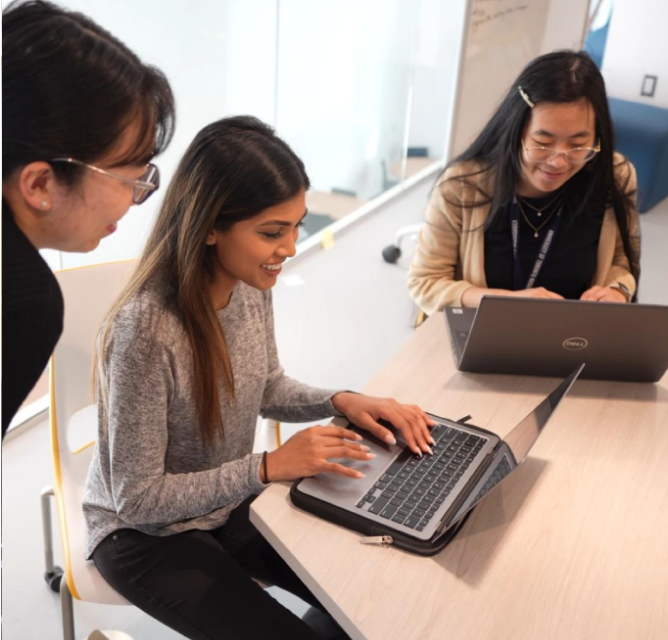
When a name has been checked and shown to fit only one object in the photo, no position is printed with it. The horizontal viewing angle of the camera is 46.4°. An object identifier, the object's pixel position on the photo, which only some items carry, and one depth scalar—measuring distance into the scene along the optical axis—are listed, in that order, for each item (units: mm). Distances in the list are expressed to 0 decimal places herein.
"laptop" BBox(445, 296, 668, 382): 1394
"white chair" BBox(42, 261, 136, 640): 1436
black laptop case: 1092
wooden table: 1009
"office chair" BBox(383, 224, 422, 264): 3584
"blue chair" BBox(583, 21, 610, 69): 5488
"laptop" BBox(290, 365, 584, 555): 1113
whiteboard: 3272
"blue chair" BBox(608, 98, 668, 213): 4113
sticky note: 3727
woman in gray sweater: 1201
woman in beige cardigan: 1743
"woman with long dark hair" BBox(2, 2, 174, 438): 769
